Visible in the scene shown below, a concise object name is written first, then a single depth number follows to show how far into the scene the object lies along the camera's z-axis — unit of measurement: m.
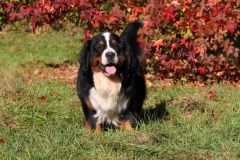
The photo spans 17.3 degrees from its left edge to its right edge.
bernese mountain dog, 7.84
